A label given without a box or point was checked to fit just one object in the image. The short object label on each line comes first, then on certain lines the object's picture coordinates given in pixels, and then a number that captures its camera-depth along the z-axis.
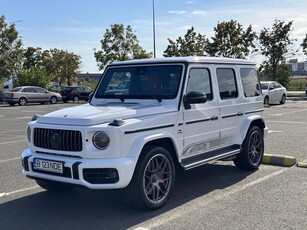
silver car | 31.52
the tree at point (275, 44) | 39.97
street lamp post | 40.47
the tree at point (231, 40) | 41.66
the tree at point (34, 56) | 66.69
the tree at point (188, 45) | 45.00
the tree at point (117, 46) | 45.75
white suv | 4.84
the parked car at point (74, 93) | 35.73
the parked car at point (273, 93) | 24.95
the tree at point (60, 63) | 65.69
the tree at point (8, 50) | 40.84
